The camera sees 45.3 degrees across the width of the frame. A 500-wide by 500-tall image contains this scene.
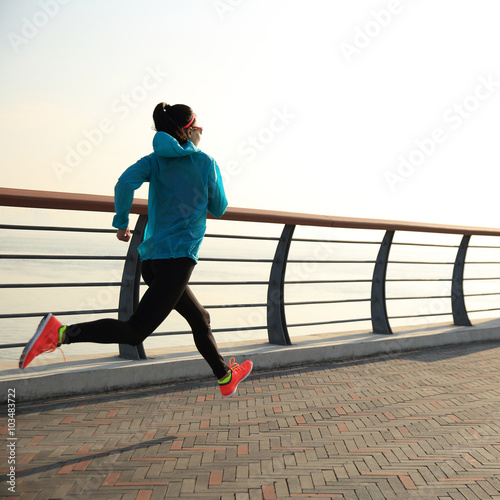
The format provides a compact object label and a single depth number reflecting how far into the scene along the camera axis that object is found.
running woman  3.36
